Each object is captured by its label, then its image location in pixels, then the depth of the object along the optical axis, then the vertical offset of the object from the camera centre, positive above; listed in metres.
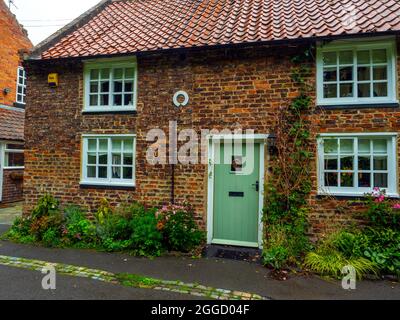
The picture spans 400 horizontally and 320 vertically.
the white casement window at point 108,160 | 6.81 +0.17
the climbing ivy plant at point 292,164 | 5.62 +0.11
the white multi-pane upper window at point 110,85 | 6.86 +2.12
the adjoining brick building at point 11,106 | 10.89 +2.69
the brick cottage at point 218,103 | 5.56 +1.53
